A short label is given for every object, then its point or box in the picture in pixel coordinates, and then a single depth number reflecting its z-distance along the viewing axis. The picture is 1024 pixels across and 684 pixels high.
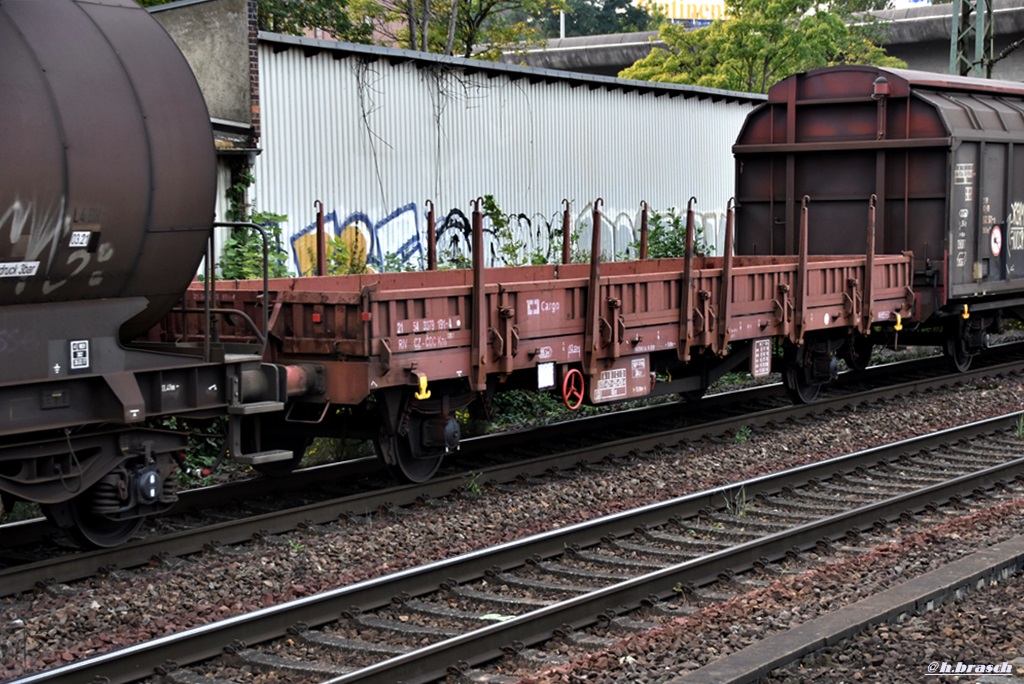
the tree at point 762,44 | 34.06
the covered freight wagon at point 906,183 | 15.49
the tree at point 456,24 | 24.14
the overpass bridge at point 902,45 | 39.88
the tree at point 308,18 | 27.05
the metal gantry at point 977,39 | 26.34
